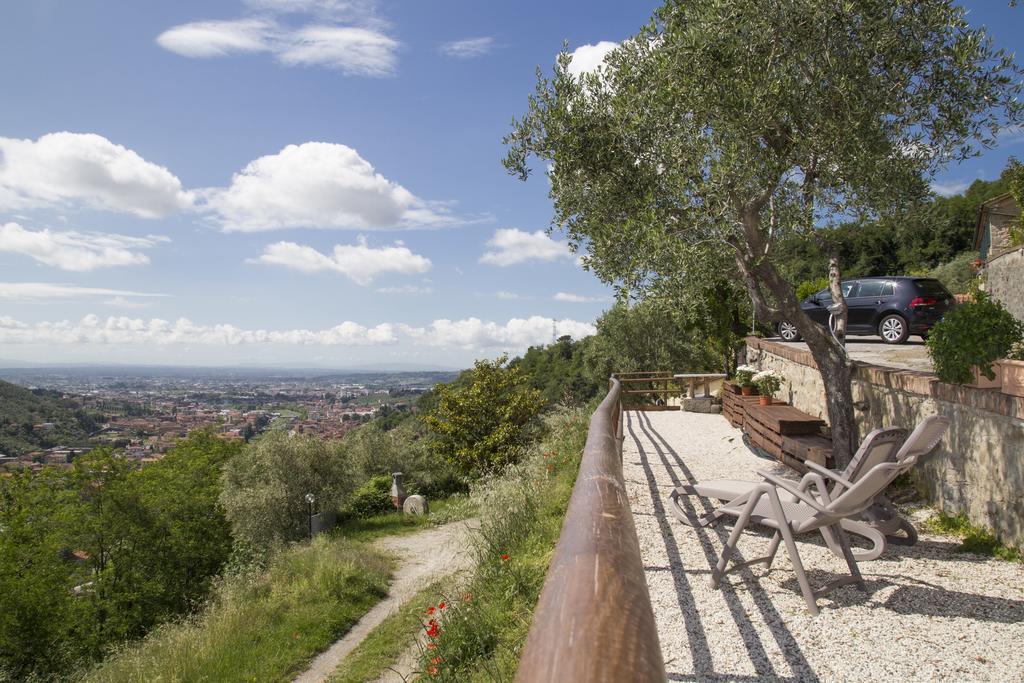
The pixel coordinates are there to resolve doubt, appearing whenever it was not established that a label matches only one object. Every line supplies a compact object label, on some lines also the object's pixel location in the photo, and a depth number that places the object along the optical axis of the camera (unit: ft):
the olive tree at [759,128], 24.61
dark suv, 48.03
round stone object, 78.89
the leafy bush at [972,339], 18.17
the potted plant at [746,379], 43.09
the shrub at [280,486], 73.36
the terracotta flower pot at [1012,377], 16.98
